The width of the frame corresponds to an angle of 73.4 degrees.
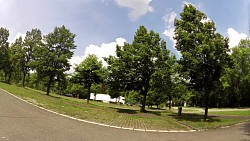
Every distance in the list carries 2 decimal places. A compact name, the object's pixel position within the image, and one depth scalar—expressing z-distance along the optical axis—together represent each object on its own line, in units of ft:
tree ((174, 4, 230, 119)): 44.67
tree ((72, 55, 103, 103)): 73.60
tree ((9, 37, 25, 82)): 126.37
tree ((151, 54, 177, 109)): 56.95
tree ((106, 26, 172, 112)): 58.23
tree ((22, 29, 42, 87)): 126.37
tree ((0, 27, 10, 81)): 139.43
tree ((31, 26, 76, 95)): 94.89
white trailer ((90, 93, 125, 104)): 181.08
